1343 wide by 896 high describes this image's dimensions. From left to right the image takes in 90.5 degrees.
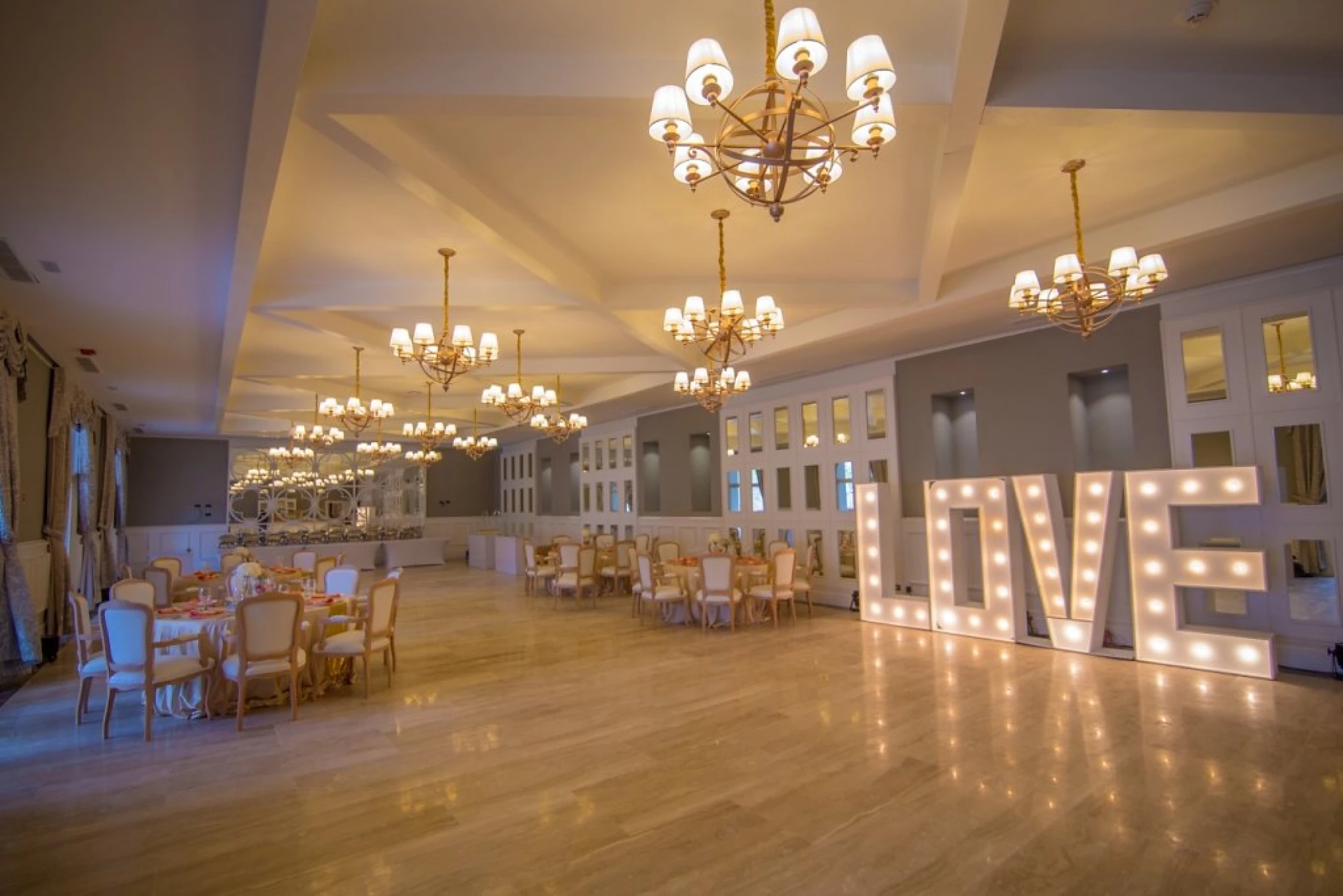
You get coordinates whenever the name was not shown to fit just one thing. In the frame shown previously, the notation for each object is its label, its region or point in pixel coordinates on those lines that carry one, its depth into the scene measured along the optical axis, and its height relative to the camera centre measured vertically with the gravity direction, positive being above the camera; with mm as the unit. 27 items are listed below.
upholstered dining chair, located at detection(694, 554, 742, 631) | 7879 -1142
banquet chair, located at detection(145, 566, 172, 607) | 7902 -907
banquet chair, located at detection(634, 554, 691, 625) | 8297 -1249
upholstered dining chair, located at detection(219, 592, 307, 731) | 4805 -1011
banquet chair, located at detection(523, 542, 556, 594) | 10969 -1242
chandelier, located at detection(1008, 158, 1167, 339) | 4590 +1357
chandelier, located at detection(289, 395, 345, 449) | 11422 +1182
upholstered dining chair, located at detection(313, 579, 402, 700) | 5492 -1135
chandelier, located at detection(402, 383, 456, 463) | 10736 +1099
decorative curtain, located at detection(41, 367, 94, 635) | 7742 +285
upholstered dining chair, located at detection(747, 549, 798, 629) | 8133 -1206
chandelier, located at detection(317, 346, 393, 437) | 8898 +1213
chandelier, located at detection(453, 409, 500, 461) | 11438 +912
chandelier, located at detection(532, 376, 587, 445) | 10258 +1097
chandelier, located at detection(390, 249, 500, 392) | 6165 +1415
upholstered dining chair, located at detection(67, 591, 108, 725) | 4965 -1138
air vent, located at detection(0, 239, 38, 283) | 4797 +1888
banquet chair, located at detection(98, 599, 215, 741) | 4684 -1017
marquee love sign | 5680 -860
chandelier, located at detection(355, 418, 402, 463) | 12227 +937
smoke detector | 3006 +2100
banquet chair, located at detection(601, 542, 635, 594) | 11094 -1225
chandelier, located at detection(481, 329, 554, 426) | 8375 +1217
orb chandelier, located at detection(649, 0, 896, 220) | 2367 +1461
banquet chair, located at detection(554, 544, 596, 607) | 10164 -1174
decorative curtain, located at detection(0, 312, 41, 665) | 6164 -276
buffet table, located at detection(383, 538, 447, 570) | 16516 -1357
